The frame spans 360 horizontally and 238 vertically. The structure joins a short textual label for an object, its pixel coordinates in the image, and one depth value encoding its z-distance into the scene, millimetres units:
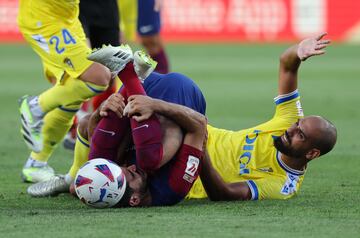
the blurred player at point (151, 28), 26594
